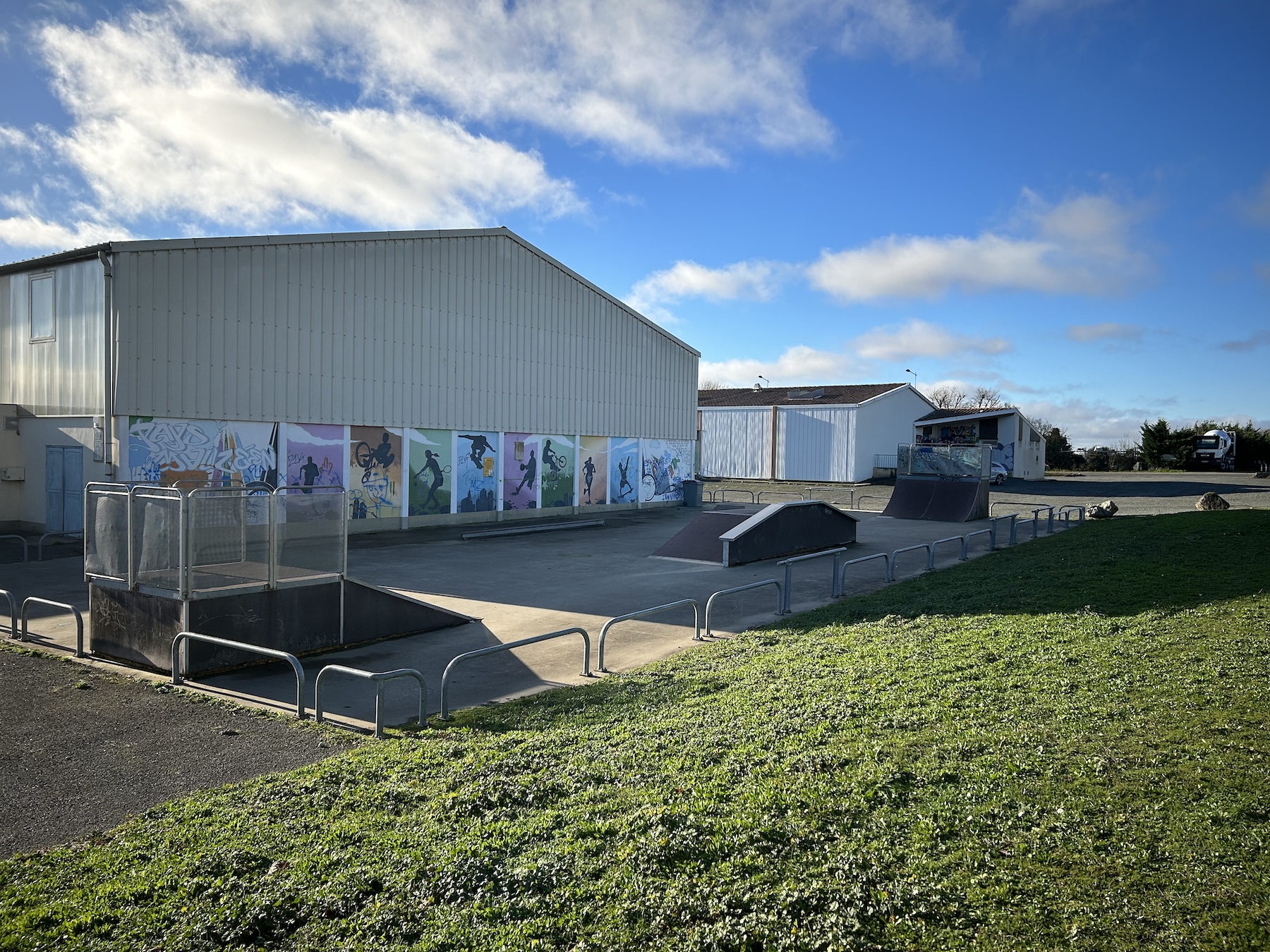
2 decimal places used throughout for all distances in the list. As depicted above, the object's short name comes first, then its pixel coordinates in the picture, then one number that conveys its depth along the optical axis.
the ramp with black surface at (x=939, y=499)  29.19
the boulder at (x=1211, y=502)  28.61
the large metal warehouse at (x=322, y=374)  19.27
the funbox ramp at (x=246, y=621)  9.64
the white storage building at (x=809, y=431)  50.00
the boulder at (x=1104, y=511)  27.25
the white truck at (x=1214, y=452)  65.00
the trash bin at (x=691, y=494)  36.94
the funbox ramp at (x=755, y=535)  18.47
